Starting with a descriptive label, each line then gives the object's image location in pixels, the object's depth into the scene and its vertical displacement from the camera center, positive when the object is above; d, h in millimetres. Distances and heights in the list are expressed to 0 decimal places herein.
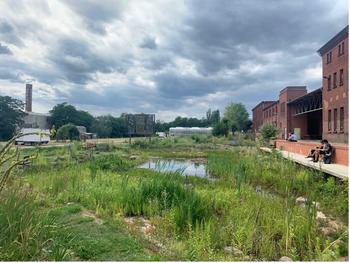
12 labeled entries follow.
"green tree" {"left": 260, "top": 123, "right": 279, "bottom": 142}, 30656 +489
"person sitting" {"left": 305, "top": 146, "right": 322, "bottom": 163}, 14125 -742
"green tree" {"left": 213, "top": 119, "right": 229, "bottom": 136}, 60812 +1153
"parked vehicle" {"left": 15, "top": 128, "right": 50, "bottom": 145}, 35619 -743
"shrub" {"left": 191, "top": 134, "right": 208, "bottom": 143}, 47688 -609
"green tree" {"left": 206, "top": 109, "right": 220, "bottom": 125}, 101731 +5959
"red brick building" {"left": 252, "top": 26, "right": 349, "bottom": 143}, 26619 +3582
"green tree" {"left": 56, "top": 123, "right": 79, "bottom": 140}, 34034 -64
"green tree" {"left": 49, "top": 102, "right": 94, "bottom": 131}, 44500 +2368
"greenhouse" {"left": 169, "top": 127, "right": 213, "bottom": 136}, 79938 +854
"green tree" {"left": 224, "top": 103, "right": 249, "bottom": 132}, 62844 +3971
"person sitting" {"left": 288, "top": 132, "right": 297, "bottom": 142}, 23928 -117
